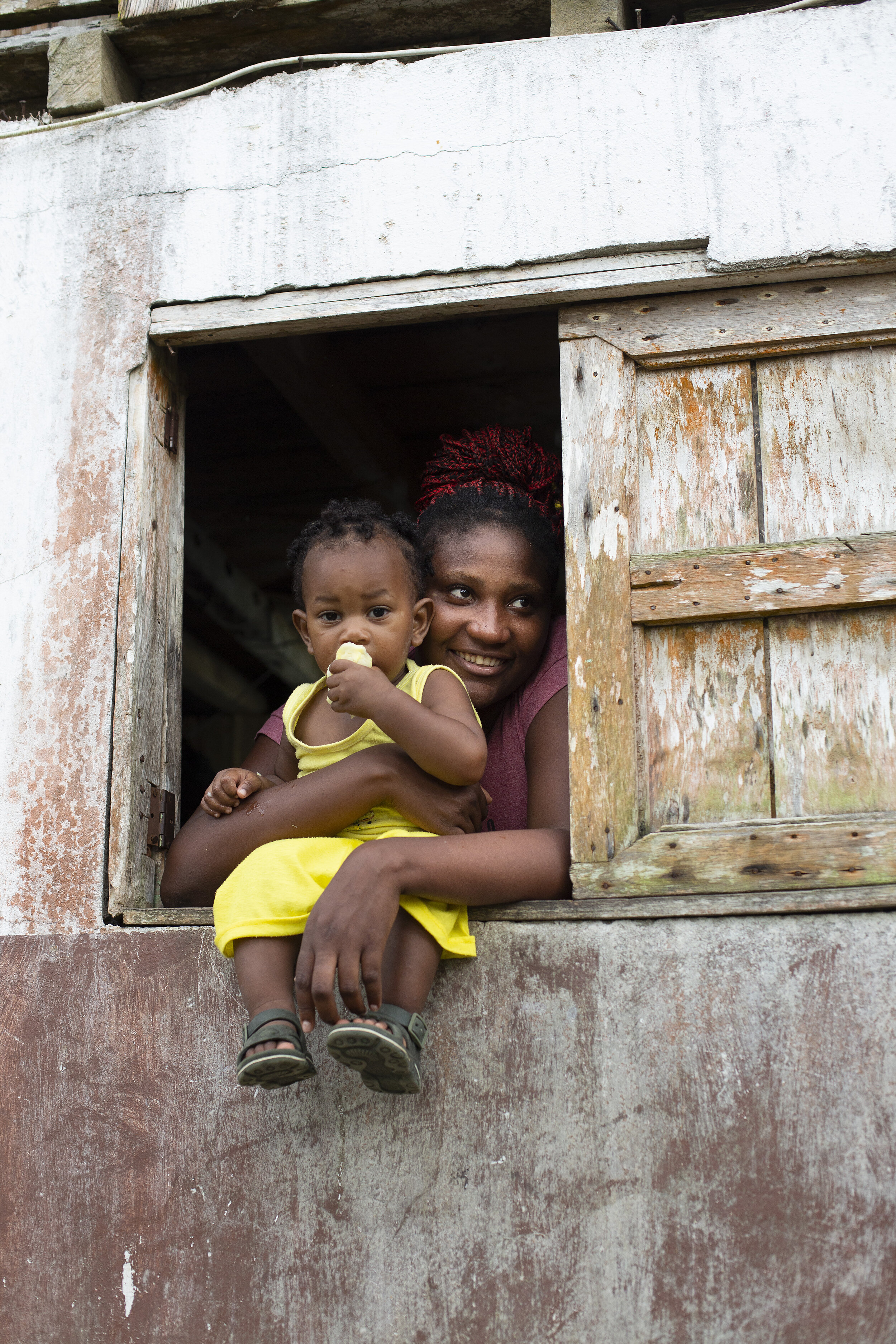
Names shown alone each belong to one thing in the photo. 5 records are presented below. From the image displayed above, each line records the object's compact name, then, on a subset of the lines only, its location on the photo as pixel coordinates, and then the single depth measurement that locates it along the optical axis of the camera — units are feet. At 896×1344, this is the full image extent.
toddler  7.80
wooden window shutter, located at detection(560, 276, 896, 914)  9.14
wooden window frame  9.59
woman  8.21
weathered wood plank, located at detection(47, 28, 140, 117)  11.36
